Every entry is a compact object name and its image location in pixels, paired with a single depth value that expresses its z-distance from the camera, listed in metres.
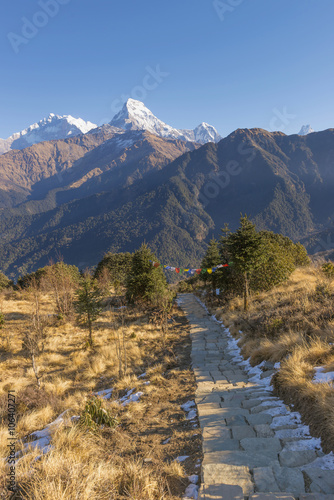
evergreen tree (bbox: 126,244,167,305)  19.95
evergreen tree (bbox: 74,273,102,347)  14.55
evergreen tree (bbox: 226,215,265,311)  15.30
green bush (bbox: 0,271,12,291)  39.03
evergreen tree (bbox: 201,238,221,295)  24.25
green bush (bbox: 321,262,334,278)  14.22
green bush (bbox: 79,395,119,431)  5.08
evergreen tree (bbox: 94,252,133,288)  38.05
